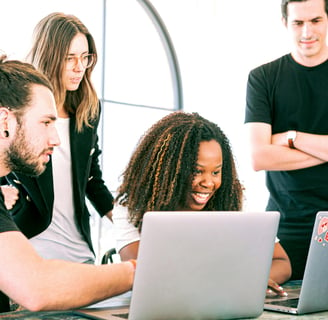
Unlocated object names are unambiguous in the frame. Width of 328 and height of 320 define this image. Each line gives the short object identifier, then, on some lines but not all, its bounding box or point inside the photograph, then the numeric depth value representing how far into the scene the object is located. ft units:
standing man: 10.54
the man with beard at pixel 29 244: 6.77
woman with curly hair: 9.55
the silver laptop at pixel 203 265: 6.84
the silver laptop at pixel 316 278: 7.67
